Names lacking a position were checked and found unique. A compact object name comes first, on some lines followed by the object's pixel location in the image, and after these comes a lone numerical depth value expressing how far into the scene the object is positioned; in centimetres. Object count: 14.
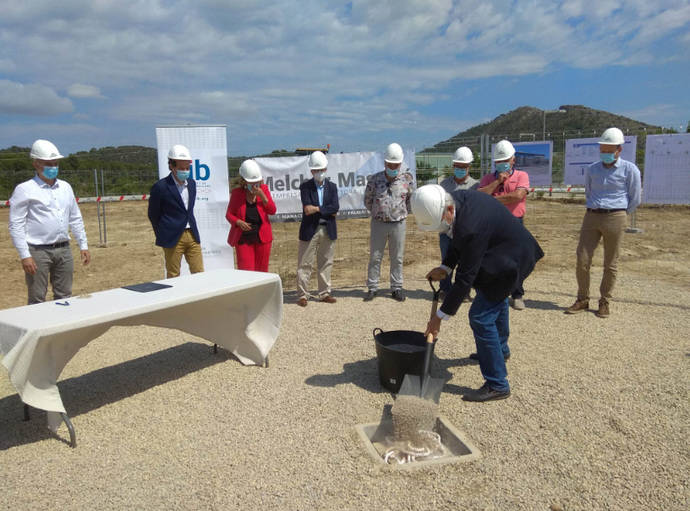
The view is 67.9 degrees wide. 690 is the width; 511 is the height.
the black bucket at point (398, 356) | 403
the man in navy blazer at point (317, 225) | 673
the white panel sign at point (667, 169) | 1102
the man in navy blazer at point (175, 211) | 561
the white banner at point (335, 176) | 820
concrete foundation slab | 325
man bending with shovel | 345
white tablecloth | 323
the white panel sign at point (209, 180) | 684
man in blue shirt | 600
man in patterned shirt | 677
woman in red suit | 619
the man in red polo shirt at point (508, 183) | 613
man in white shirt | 469
